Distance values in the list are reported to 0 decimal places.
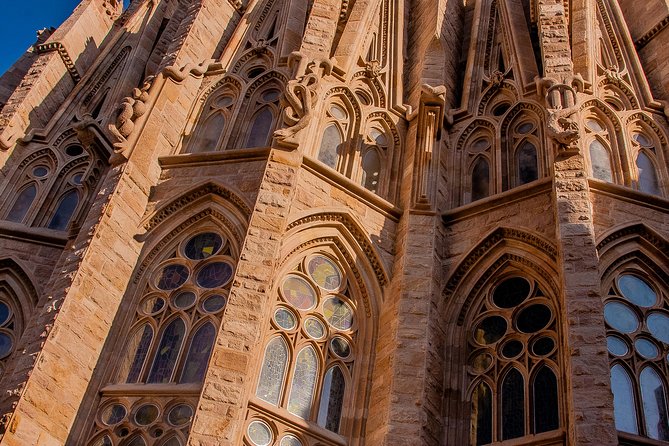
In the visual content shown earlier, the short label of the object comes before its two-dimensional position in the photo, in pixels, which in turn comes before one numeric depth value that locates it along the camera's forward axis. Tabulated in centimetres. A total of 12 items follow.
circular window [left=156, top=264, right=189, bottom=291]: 1218
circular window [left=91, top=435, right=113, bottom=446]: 1048
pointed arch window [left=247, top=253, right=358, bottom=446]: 1095
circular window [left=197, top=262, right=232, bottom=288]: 1203
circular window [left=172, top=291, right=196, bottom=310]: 1188
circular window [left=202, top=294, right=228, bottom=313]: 1168
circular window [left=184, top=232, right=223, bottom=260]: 1249
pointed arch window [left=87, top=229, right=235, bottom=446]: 1055
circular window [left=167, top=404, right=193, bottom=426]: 1045
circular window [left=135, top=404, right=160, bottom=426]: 1057
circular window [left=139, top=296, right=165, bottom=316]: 1189
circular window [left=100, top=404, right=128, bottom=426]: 1067
